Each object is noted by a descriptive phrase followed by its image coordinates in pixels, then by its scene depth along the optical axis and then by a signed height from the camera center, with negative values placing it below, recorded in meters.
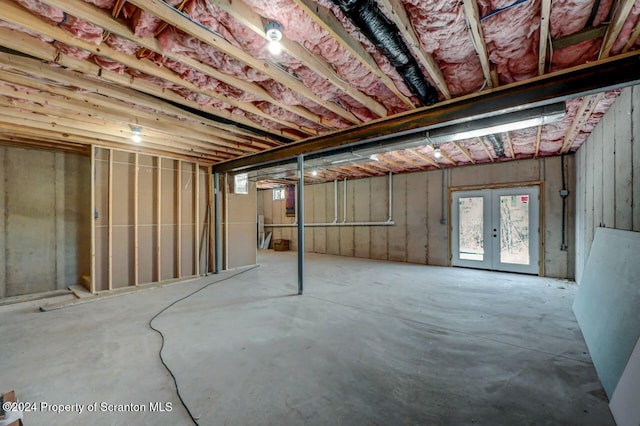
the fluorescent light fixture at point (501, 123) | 2.69 +0.99
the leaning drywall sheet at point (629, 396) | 1.48 -1.10
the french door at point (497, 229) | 5.52 -0.40
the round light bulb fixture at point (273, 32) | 1.73 +1.18
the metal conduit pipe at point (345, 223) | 7.45 -0.33
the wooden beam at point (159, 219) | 5.10 -0.12
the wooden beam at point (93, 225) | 4.37 -0.20
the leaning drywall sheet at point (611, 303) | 1.90 -0.82
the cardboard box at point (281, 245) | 9.98 -1.25
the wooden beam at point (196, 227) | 5.68 -0.33
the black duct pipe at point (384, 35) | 1.64 +1.24
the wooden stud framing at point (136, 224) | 4.83 -0.21
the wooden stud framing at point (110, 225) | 4.57 -0.22
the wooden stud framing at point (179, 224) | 5.43 -0.24
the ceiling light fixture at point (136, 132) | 3.53 +1.09
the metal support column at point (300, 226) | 4.27 -0.23
